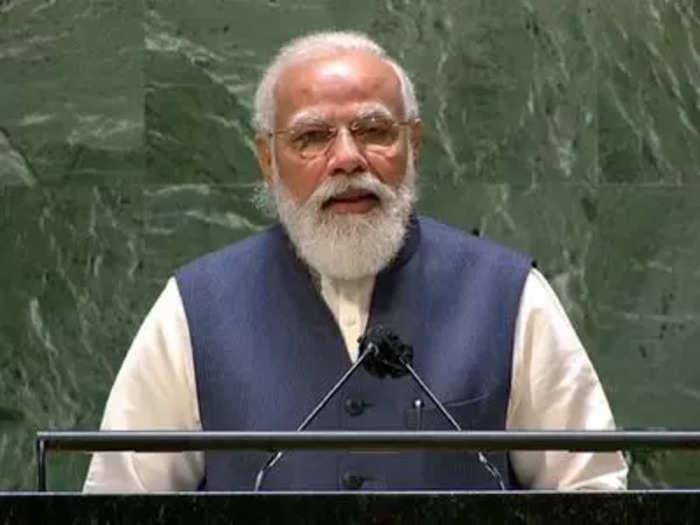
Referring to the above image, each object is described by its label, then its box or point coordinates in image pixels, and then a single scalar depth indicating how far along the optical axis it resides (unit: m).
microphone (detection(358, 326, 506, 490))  4.96
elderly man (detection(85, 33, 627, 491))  5.70
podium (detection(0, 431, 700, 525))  3.47
